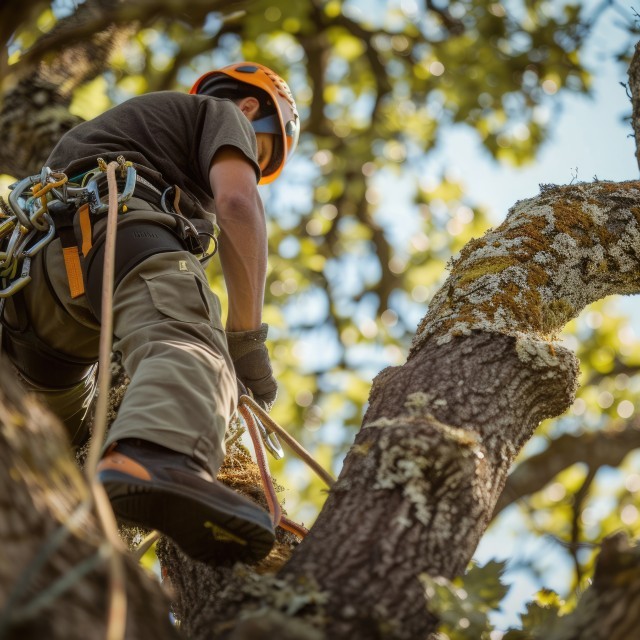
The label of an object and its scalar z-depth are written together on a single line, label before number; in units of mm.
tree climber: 3726
